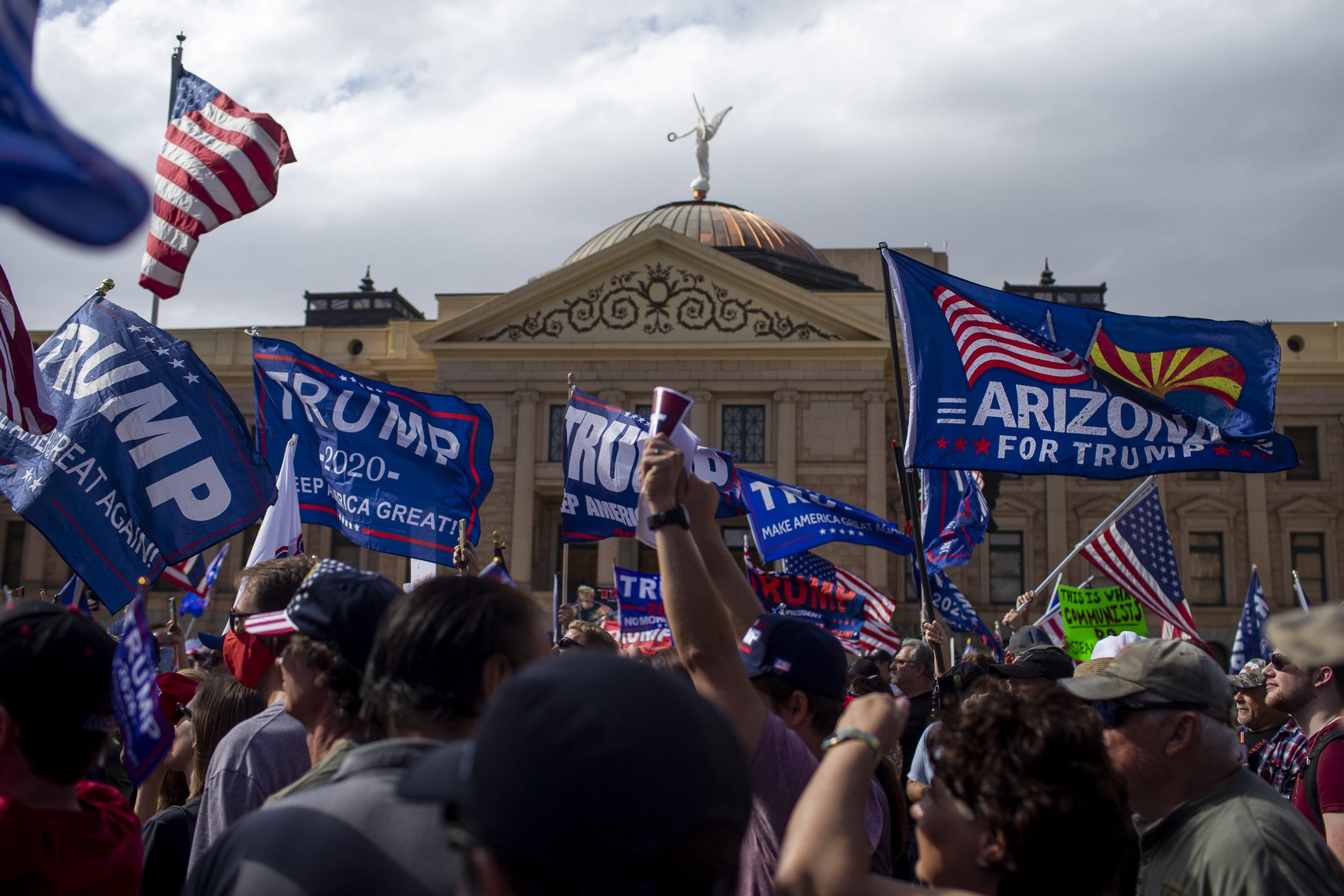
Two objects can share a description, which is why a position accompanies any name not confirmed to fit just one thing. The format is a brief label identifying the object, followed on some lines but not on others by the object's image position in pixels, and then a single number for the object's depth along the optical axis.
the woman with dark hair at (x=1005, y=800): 2.11
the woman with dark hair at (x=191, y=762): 3.59
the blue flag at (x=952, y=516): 12.88
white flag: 8.06
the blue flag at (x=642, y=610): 12.08
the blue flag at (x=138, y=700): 2.61
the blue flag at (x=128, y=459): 6.15
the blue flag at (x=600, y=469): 10.62
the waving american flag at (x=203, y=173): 7.86
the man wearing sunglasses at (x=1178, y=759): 2.90
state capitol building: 35.19
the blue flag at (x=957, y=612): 14.14
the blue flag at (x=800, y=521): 11.98
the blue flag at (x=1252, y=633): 14.39
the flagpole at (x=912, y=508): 7.45
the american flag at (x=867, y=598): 12.38
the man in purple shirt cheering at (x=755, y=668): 2.78
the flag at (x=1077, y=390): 7.45
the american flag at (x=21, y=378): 6.22
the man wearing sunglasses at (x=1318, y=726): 3.96
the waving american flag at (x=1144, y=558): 11.51
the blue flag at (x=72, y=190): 1.91
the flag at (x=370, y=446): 8.91
